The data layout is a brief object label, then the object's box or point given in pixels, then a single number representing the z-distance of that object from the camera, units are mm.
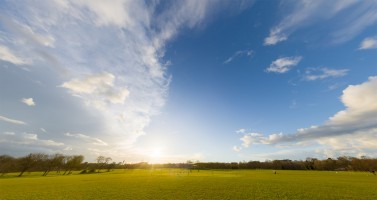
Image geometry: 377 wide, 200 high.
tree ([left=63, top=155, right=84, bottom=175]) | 155875
